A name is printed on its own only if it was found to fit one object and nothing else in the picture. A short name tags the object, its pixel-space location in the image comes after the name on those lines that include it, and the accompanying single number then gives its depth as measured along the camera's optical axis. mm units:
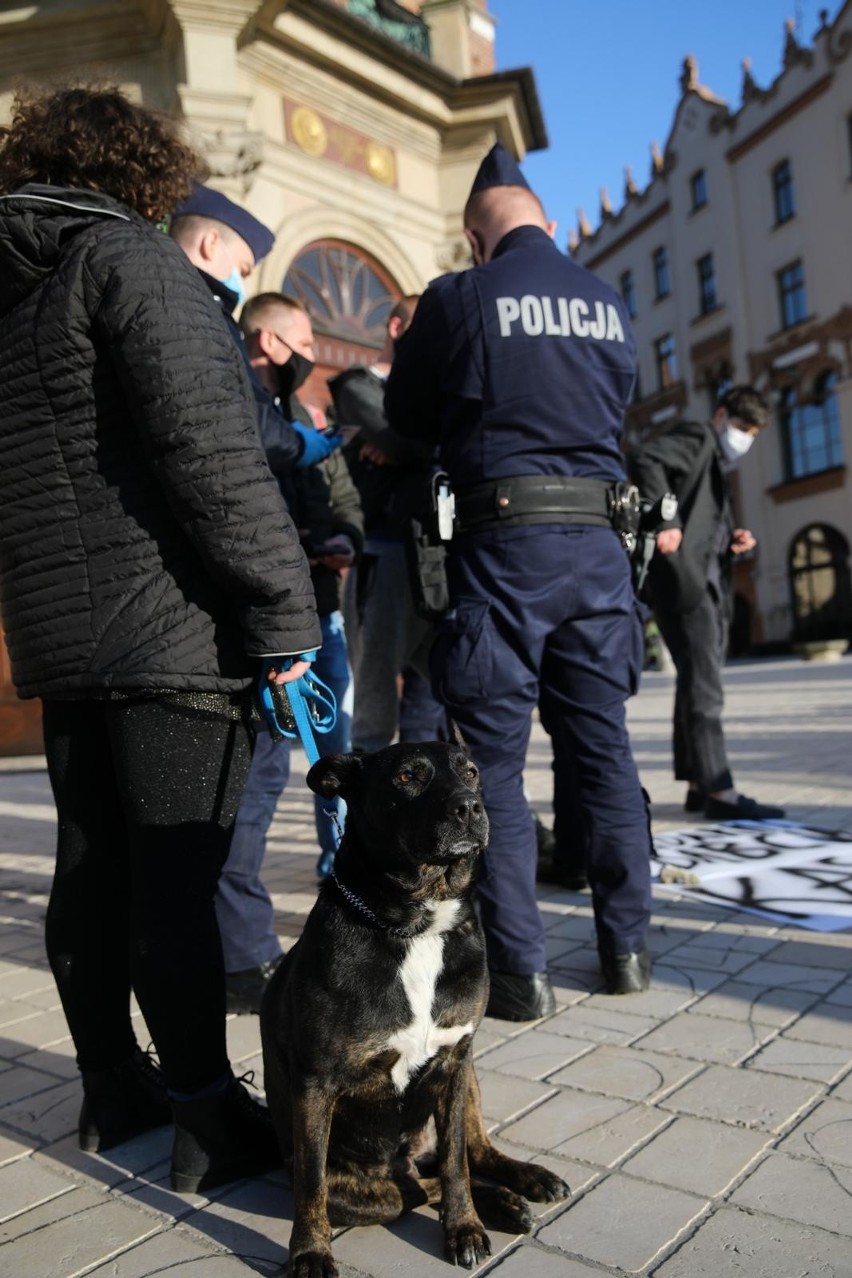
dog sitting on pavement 1815
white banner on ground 3846
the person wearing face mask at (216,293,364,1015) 3250
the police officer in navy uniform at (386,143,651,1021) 2988
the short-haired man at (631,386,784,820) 5426
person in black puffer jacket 2023
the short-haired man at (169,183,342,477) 3029
